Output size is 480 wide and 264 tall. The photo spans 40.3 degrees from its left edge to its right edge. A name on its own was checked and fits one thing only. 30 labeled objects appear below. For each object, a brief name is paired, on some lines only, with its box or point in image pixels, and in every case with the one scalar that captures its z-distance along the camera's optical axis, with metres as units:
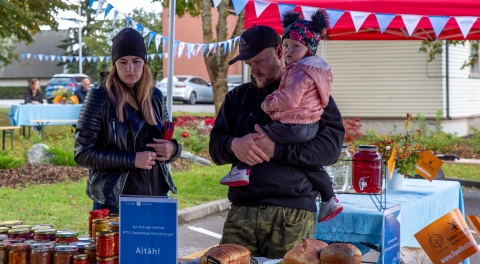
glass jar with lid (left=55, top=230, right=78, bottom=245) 2.82
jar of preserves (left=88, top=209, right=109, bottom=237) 2.99
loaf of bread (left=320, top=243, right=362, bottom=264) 2.37
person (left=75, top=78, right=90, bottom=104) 19.52
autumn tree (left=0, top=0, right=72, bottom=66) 18.14
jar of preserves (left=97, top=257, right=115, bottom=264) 2.60
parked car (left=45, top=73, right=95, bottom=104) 34.84
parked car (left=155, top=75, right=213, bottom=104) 34.91
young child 3.10
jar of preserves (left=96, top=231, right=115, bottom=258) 2.60
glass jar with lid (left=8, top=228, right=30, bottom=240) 2.90
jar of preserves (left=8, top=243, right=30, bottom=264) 2.62
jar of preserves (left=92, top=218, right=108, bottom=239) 2.83
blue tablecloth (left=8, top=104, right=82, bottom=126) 17.11
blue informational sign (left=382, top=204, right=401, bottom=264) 3.44
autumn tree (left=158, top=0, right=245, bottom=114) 16.88
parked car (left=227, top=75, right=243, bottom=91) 33.69
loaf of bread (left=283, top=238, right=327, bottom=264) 2.40
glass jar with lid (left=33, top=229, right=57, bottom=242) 2.86
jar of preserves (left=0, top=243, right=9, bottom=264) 2.64
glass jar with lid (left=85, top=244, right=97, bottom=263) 2.67
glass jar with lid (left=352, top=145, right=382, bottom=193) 4.30
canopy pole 5.47
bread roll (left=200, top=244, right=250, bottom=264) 2.39
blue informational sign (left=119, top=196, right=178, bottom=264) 2.41
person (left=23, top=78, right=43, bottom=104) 19.69
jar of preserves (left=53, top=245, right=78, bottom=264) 2.60
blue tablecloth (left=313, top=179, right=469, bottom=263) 4.64
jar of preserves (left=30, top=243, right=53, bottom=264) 2.60
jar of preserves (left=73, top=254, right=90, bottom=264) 2.59
